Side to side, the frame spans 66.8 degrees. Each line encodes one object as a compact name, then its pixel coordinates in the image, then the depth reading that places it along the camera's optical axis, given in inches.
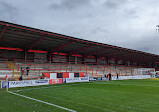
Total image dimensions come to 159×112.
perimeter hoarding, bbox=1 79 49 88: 616.4
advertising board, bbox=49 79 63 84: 773.0
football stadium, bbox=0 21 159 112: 281.7
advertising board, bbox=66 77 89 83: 862.5
